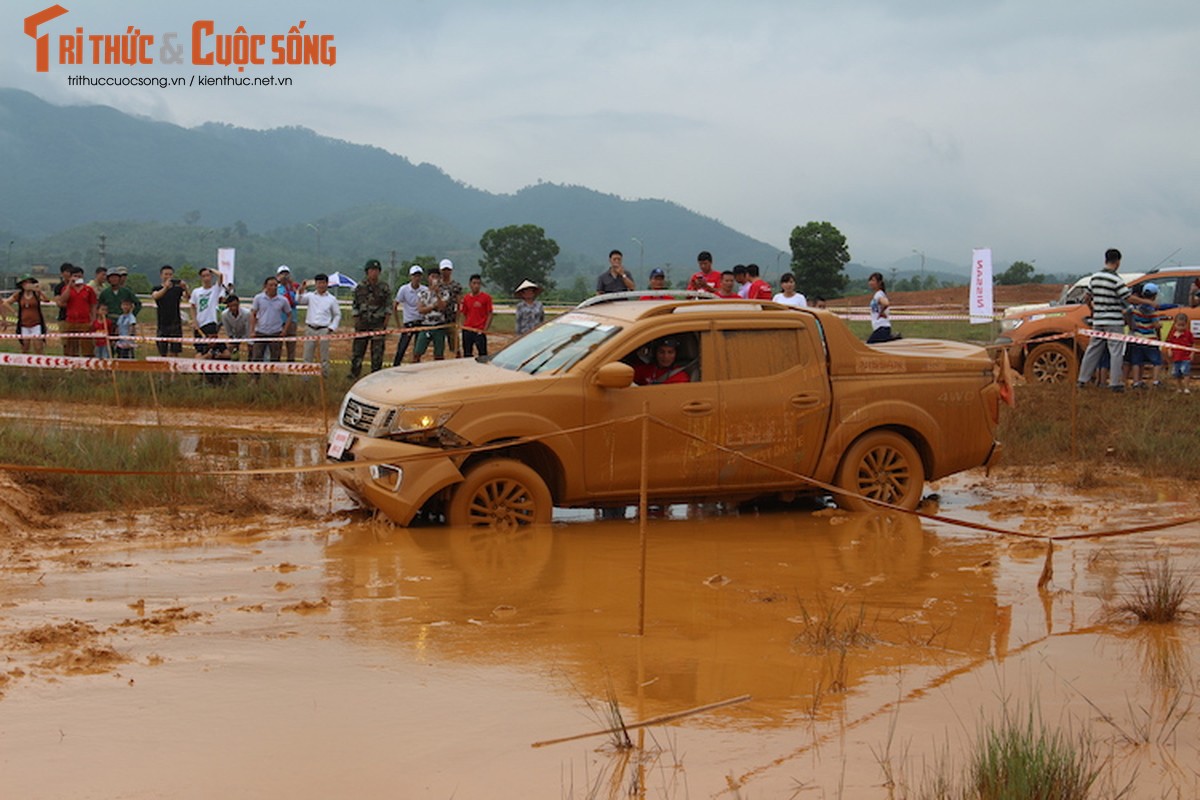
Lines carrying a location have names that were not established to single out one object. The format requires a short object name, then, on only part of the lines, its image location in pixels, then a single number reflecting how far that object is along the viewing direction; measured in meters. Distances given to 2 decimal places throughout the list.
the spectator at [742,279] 19.09
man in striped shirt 19.30
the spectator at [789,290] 19.30
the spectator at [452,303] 20.03
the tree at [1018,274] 79.19
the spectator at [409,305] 20.48
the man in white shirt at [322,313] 20.69
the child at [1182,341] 20.66
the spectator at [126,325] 21.58
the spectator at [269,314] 20.62
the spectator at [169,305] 21.80
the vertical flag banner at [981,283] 32.16
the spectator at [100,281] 21.50
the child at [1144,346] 19.56
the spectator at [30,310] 20.73
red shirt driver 10.98
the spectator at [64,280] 20.80
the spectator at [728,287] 18.25
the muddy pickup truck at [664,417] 10.28
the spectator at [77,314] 20.78
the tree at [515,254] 83.50
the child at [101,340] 20.48
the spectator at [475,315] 20.11
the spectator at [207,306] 21.61
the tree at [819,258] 59.75
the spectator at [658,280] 18.61
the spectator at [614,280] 18.70
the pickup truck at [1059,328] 21.84
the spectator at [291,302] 21.23
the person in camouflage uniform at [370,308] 20.52
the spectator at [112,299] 21.33
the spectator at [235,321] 20.98
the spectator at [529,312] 19.38
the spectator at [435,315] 20.19
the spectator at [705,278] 18.50
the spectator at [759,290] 18.41
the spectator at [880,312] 21.17
